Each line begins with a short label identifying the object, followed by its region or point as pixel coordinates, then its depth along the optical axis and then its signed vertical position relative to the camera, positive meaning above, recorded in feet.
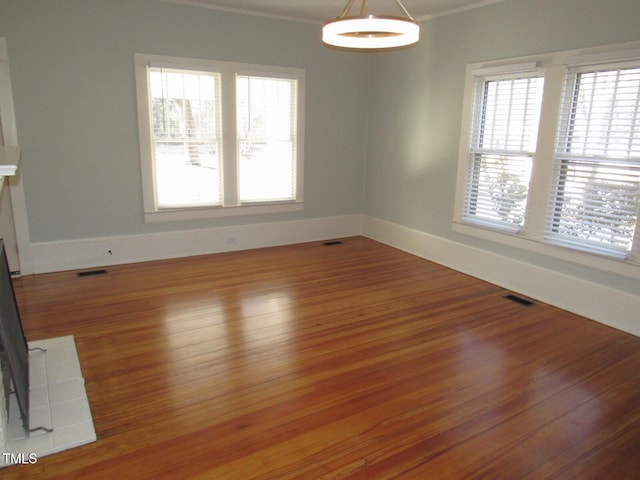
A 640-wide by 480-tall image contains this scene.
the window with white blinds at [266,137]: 17.53 +0.35
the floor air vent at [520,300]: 13.46 -4.39
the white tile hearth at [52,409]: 7.04 -4.55
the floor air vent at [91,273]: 14.98 -4.29
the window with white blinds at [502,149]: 13.71 +0.08
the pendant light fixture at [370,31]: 8.04 +2.17
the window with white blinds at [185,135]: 15.97 +0.31
